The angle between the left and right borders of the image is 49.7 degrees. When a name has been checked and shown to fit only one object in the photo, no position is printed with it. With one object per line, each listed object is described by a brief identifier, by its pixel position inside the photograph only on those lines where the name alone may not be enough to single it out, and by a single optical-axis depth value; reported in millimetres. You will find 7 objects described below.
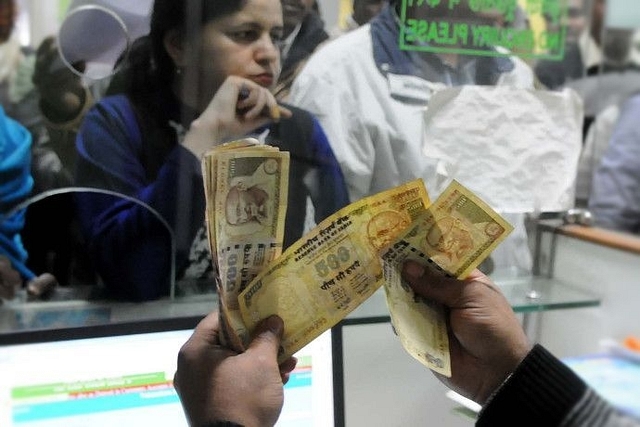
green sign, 912
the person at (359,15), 865
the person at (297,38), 833
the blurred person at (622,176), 1226
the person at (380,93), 871
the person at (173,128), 780
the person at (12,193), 742
